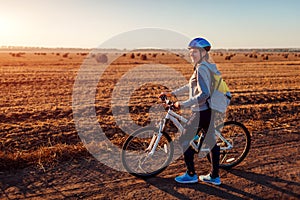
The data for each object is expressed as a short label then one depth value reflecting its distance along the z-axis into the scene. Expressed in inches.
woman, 167.2
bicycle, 190.4
